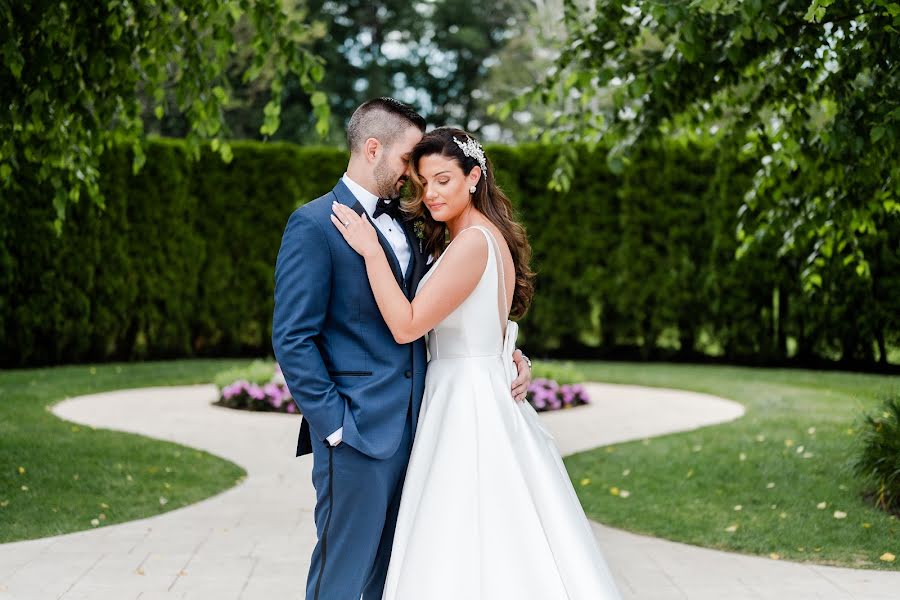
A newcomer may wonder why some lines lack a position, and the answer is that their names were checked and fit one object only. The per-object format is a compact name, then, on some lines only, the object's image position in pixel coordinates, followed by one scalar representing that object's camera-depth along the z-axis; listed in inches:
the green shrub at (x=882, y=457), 227.9
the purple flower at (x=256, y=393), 389.7
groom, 111.4
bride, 115.3
